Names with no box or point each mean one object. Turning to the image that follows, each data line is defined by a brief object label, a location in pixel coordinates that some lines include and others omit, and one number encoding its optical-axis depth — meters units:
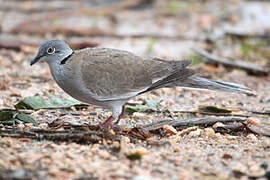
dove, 8.48
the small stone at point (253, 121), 8.97
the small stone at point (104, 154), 6.84
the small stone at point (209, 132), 8.53
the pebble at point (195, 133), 8.50
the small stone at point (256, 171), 6.43
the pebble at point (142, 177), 6.14
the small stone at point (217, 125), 8.95
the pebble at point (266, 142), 7.82
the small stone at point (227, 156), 7.09
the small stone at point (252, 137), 8.34
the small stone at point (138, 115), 9.82
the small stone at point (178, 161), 6.77
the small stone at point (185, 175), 6.27
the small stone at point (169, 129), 8.53
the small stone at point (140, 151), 6.75
